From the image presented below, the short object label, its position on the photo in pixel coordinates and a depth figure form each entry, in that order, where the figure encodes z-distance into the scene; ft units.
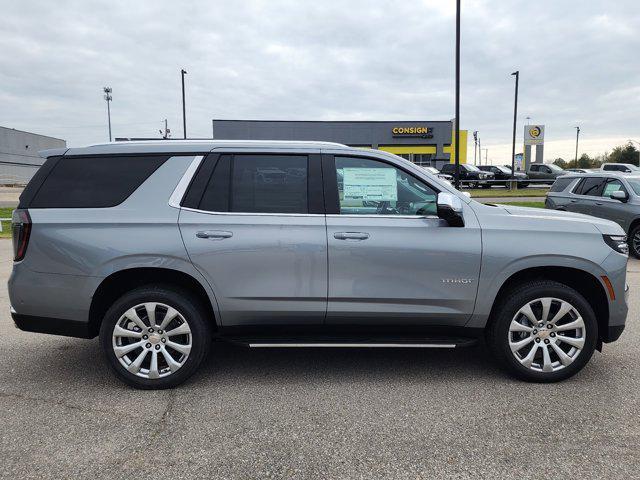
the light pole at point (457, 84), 50.93
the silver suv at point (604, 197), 31.45
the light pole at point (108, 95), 175.11
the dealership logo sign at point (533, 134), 139.64
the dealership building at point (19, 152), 191.93
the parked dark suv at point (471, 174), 107.34
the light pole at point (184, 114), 85.62
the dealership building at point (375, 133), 162.40
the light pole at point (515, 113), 103.11
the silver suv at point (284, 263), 12.02
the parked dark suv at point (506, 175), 101.75
